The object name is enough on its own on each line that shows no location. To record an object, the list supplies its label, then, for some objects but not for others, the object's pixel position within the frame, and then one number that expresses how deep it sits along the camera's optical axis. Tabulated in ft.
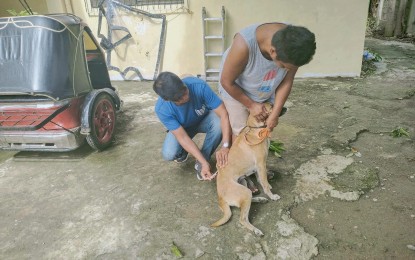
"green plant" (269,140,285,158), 12.15
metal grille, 23.47
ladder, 22.98
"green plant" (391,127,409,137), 13.15
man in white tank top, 6.60
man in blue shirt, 8.98
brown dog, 8.35
